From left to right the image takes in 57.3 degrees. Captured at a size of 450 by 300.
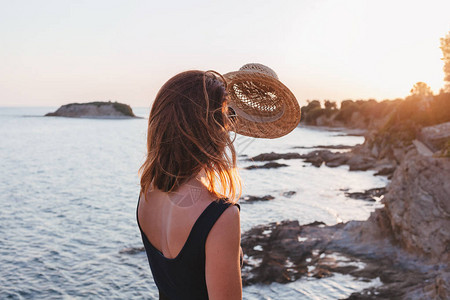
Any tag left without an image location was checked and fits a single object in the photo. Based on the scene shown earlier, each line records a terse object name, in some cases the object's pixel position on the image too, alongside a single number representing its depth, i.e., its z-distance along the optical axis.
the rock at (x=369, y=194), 17.55
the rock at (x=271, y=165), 29.98
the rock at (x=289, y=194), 19.42
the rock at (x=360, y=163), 26.67
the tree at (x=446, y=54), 24.27
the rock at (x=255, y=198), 18.11
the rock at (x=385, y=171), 24.03
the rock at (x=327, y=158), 30.44
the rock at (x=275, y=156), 34.72
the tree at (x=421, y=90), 29.92
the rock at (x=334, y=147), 41.49
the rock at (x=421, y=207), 8.47
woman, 1.37
